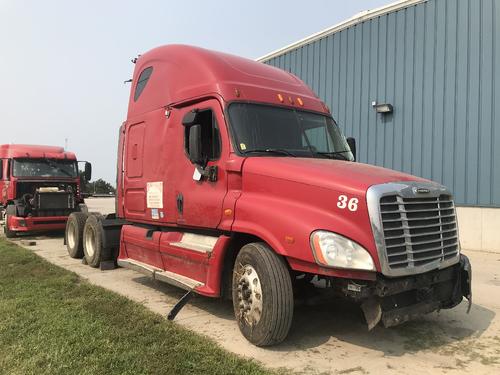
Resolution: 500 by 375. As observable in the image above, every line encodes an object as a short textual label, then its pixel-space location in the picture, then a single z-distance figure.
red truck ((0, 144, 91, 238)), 13.84
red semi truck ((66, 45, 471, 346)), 4.24
